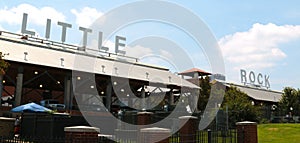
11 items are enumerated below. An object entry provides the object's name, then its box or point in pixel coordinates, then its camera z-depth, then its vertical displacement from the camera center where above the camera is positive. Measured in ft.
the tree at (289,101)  165.99 +5.66
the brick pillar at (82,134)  28.32 -2.22
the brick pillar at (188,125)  47.37 -2.08
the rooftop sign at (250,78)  229.86 +23.30
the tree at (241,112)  85.33 -0.12
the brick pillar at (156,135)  33.06 -2.49
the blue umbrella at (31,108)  64.03 -0.17
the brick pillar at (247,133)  44.75 -2.86
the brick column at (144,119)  62.64 -1.77
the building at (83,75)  95.99 +11.09
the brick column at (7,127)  53.60 -3.24
